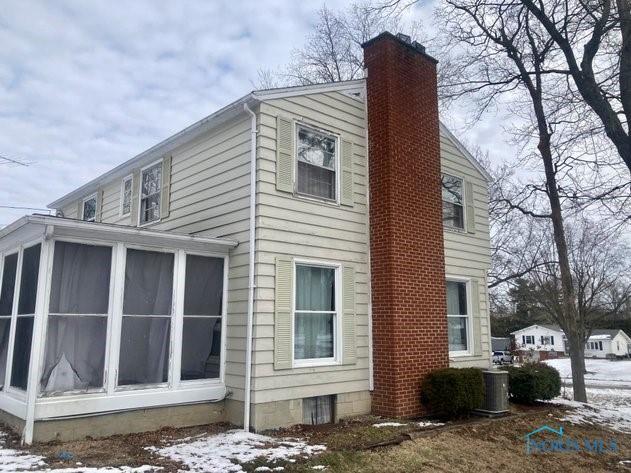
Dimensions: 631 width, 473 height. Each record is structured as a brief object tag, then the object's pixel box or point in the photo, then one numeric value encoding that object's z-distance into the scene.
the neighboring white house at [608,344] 57.06
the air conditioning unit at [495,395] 9.30
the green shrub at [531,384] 10.62
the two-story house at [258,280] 7.22
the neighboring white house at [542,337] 58.84
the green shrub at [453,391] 8.87
